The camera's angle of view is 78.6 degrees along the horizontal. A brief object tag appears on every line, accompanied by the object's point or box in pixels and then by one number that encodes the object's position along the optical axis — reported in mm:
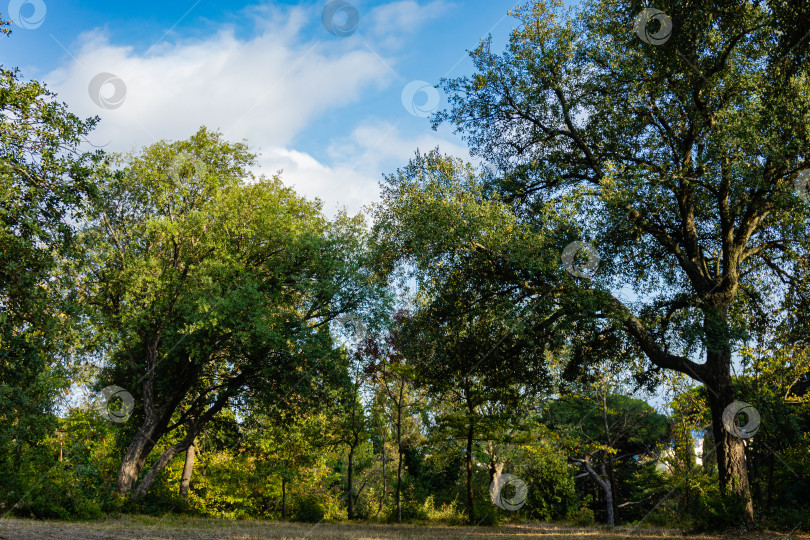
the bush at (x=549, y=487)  33406
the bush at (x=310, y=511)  24969
